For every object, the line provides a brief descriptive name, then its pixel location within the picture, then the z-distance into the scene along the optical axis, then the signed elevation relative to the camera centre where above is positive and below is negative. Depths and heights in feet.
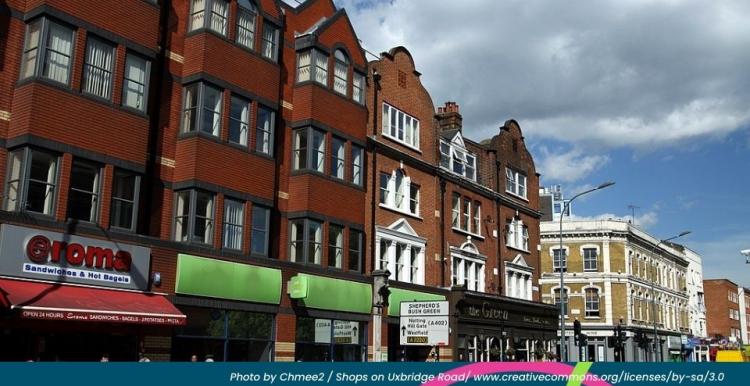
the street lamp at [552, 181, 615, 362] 112.92 +10.02
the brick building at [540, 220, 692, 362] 201.16 +17.30
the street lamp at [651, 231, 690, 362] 178.09 +20.27
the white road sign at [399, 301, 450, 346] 79.36 +2.00
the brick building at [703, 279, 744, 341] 333.62 +18.11
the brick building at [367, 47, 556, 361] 104.63 +18.36
